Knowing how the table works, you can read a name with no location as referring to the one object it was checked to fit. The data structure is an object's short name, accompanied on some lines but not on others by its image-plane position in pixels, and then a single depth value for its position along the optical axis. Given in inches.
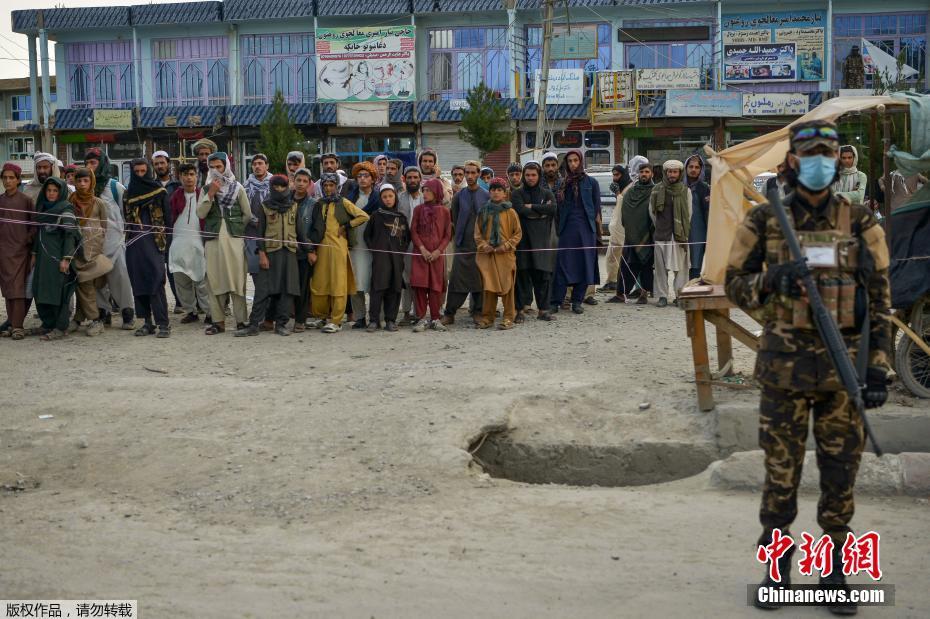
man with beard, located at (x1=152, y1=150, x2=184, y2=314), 437.8
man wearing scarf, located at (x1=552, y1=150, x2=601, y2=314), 444.8
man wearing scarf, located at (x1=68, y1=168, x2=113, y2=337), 394.9
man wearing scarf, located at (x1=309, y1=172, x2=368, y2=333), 402.0
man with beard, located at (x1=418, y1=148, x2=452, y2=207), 448.1
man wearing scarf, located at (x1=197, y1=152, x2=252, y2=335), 398.3
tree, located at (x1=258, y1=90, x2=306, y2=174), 1171.3
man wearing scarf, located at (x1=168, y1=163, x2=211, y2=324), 406.0
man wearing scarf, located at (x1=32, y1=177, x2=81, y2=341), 386.6
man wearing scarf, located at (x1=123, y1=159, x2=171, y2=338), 395.9
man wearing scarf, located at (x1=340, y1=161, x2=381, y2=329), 408.8
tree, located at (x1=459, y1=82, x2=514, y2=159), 1129.4
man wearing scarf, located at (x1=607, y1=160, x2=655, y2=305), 472.7
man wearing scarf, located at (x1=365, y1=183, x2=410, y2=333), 401.7
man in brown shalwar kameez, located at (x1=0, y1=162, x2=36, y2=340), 388.2
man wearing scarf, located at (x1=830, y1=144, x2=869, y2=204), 397.7
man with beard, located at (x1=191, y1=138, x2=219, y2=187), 431.2
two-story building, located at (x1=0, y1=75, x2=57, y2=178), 1451.8
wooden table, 275.7
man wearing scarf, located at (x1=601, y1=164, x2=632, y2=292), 494.9
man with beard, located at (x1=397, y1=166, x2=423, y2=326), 421.1
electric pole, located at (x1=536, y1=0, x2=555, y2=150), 935.0
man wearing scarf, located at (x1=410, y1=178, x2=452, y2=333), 408.5
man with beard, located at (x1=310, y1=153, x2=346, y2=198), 434.3
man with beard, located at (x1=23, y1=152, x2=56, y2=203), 398.6
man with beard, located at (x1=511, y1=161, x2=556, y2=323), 422.6
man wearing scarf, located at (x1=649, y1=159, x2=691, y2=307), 459.2
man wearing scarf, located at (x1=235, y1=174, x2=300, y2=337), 396.5
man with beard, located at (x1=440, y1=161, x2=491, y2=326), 413.4
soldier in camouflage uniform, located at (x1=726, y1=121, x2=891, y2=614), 159.2
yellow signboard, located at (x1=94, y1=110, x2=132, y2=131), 1296.8
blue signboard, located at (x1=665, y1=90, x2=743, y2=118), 1146.0
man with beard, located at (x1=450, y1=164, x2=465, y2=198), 478.9
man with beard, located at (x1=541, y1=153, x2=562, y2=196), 445.7
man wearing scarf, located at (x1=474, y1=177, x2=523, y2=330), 407.5
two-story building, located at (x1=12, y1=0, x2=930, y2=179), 1162.0
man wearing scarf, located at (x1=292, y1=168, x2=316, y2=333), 402.9
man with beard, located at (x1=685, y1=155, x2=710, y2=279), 462.0
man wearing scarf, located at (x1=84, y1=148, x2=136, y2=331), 404.5
